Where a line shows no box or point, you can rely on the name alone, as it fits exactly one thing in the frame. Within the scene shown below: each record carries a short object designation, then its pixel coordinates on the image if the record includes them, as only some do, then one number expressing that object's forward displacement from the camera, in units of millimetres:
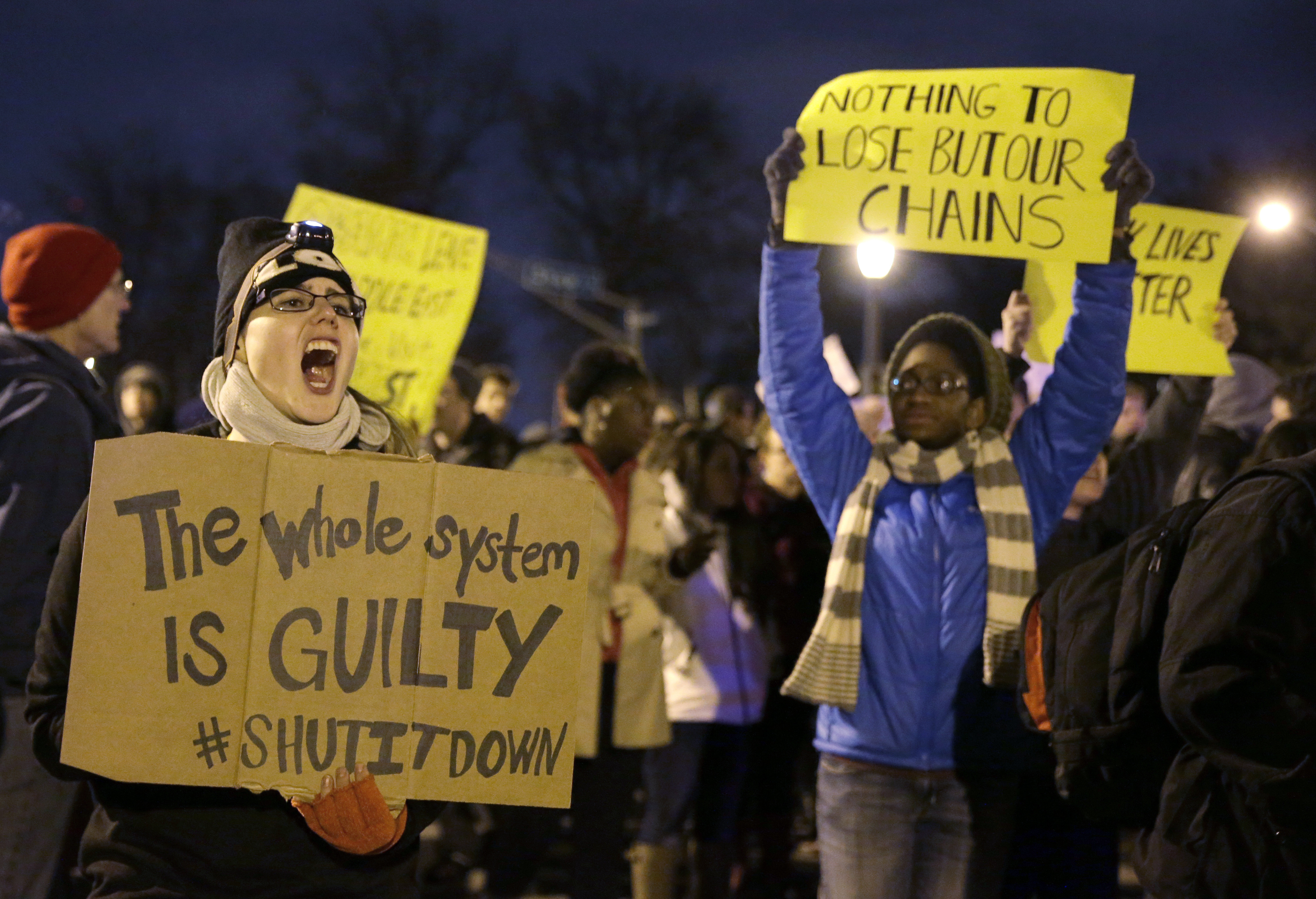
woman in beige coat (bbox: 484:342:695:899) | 5324
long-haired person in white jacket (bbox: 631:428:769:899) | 5781
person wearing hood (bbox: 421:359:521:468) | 7184
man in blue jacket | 3820
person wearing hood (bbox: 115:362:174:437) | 8148
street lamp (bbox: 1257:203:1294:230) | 8844
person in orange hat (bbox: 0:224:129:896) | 3887
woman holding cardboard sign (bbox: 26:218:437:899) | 2516
